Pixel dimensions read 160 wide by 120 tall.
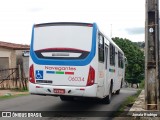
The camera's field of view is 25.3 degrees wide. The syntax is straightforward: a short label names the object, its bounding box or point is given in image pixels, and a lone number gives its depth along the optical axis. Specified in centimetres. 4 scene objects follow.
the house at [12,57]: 3388
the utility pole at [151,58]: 1060
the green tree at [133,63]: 6041
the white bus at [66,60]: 1131
